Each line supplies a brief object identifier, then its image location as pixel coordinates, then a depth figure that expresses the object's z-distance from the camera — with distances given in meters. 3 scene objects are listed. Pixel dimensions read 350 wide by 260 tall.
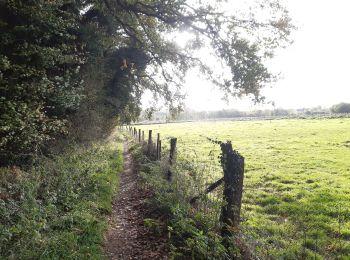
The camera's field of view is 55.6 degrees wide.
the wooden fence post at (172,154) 12.30
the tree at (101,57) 10.59
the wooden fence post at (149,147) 20.62
